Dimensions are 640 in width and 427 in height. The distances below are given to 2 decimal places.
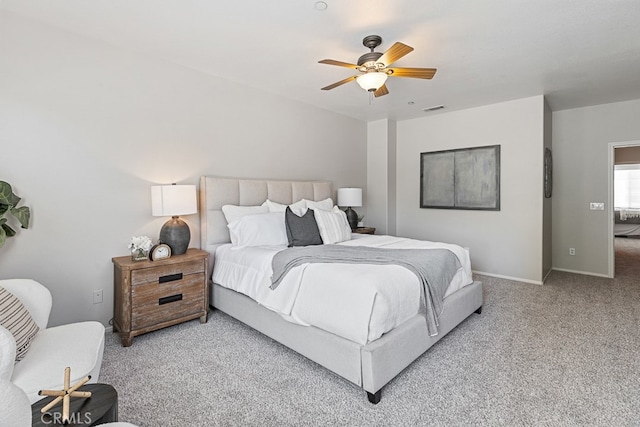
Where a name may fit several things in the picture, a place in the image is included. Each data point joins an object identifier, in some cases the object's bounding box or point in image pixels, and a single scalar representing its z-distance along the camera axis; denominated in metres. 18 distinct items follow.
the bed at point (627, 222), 8.25
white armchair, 1.35
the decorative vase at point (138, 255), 2.78
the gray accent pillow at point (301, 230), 3.29
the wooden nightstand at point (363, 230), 4.83
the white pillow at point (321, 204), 4.07
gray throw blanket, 2.38
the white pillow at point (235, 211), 3.46
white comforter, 1.96
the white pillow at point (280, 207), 3.74
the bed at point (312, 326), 1.95
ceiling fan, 2.51
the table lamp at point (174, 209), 2.91
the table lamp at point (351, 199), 4.84
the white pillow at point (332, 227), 3.48
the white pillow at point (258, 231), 3.29
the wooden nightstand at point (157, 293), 2.62
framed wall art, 4.74
